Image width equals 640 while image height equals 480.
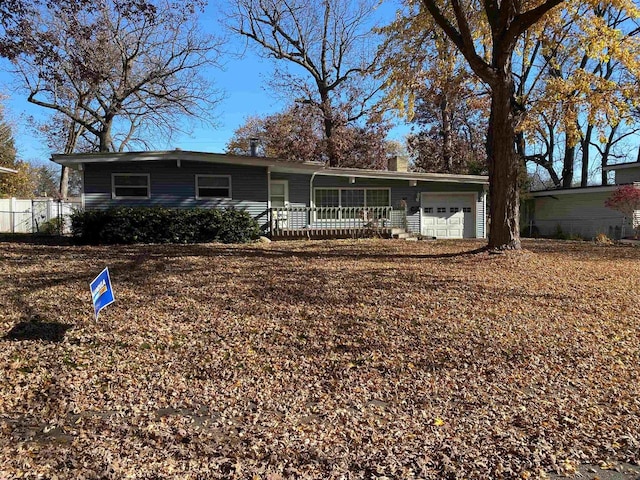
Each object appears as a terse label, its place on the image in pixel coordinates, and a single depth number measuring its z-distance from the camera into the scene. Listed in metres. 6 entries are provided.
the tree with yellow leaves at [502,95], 9.70
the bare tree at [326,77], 26.50
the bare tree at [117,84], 20.50
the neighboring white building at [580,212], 22.81
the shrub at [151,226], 13.66
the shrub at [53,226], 18.25
